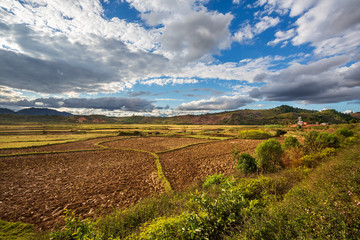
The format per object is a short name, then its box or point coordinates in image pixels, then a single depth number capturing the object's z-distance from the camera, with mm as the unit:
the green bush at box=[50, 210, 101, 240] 4461
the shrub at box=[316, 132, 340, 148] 16016
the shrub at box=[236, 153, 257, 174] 13438
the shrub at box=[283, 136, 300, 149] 16984
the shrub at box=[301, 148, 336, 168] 11789
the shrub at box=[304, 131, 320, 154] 15709
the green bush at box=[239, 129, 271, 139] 44356
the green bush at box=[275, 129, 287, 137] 47016
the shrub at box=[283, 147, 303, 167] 13243
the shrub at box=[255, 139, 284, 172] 13547
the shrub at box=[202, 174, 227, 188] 10672
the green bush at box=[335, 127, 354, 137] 20541
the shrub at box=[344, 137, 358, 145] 15823
